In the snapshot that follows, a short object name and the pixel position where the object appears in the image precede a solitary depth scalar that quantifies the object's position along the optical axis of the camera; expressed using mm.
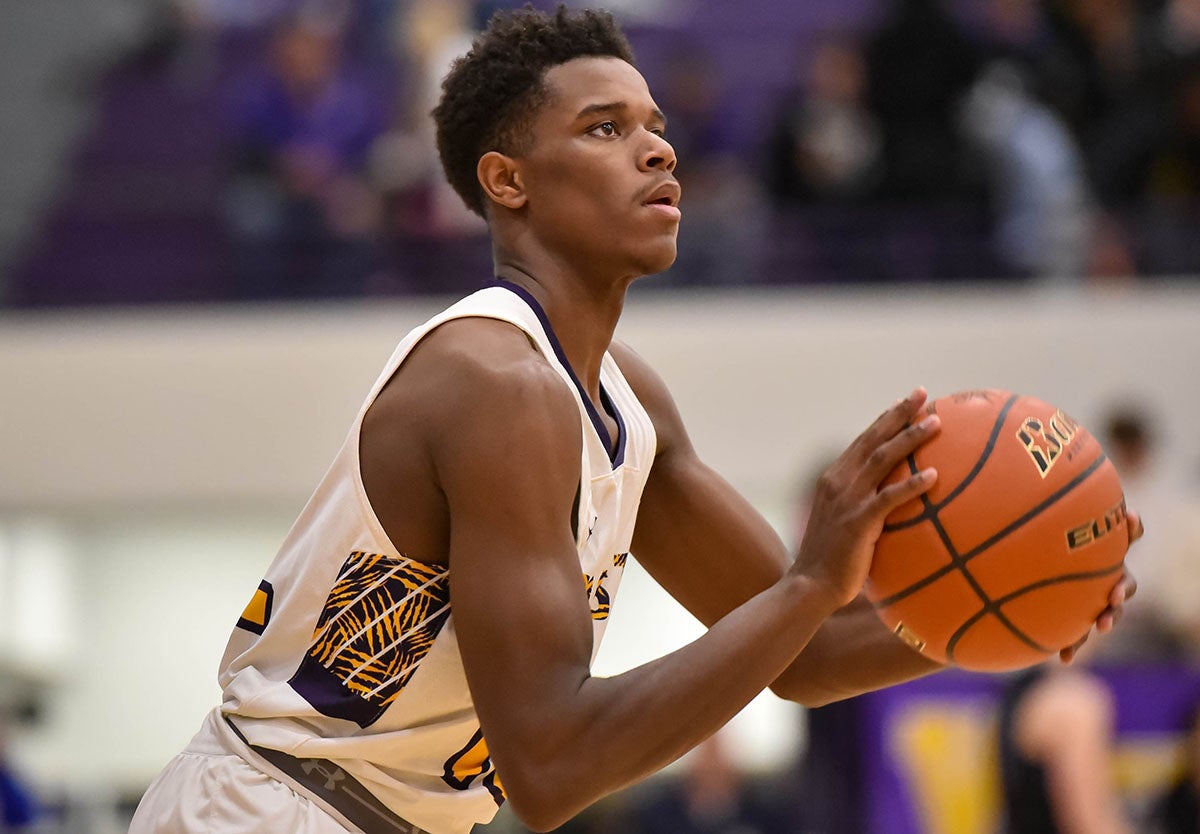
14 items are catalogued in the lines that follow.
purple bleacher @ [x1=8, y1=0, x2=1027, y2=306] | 19734
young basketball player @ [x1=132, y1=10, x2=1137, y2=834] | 5457
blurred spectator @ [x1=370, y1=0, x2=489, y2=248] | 19859
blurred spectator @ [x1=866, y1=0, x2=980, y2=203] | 20437
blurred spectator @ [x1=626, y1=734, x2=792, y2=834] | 16203
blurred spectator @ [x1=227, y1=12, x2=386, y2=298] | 19719
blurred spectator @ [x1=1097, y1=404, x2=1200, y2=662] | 14555
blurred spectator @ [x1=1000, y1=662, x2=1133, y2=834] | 11766
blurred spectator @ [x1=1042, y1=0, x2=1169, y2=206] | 20453
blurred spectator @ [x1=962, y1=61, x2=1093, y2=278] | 19578
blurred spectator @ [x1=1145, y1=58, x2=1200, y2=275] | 19594
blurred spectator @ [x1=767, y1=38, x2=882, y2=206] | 20141
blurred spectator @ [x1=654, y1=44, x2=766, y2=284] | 19547
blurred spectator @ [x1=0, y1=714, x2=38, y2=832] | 14898
